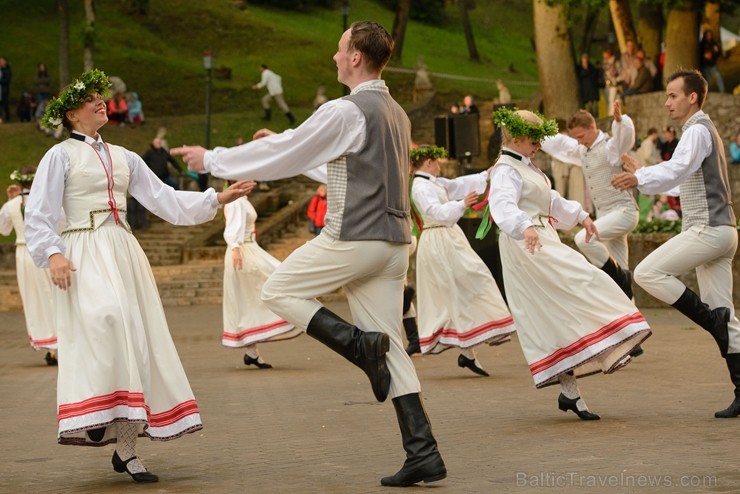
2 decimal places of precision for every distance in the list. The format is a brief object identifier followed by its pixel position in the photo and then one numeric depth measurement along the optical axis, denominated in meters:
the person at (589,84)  33.28
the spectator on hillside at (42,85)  39.56
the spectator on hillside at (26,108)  41.53
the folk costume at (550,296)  9.09
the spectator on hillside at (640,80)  30.52
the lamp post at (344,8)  38.72
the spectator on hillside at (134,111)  40.22
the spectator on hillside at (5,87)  40.56
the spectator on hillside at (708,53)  31.53
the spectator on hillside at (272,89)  41.00
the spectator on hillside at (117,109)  39.06
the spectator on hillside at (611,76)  31.00
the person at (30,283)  15.04
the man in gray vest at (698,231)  9.12
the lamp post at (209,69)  36.28
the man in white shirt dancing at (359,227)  6.89
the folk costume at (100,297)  7.23
